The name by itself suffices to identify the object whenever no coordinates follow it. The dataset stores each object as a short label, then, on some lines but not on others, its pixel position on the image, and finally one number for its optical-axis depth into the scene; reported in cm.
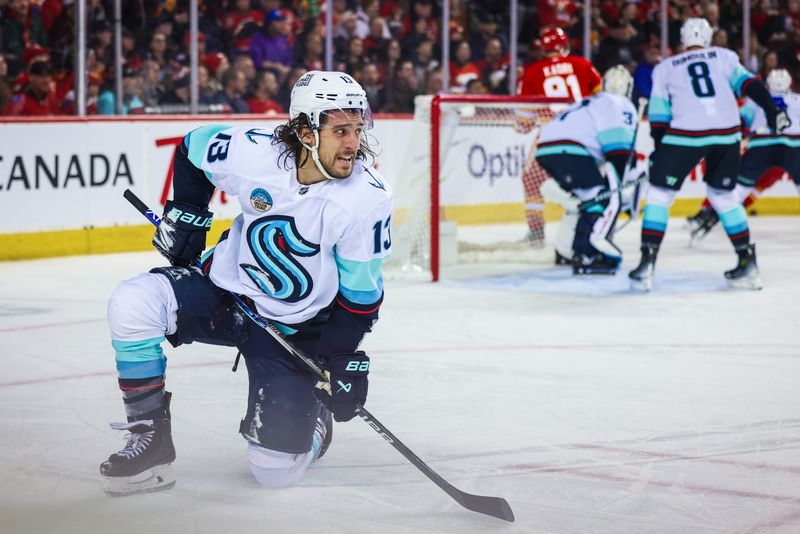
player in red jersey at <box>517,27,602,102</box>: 1550
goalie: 1355
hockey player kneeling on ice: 555
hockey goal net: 1337
